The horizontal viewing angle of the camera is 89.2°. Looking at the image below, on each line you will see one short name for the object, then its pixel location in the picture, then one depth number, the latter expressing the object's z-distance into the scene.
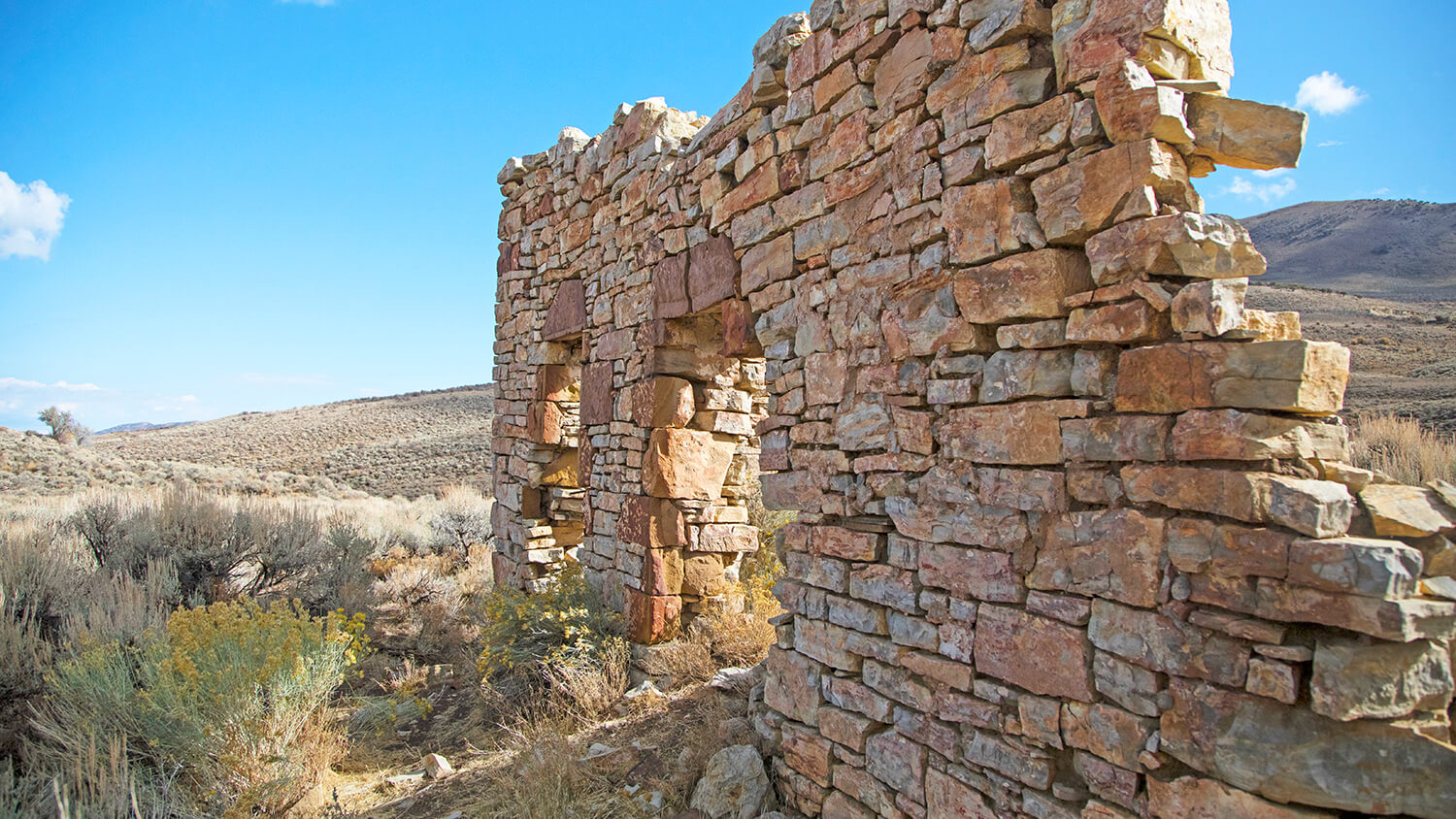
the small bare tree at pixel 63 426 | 25.52
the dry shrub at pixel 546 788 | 3.73
